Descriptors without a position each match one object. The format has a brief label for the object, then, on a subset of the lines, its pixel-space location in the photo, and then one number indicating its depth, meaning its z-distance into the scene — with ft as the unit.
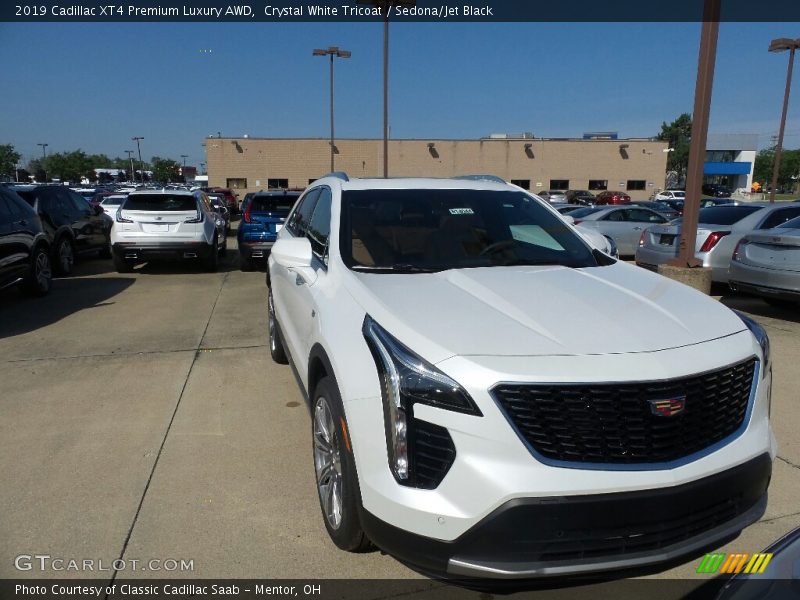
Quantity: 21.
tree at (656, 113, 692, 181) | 317.42
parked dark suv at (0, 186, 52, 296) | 25.20
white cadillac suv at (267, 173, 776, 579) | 6.56
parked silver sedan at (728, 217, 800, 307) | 22.71
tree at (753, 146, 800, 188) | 329.31
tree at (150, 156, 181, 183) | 363.15
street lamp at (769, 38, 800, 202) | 87.97
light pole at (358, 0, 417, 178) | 67.15
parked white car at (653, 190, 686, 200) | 150.50
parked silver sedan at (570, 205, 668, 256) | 46.06
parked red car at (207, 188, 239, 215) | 107.69
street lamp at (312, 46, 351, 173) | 103.02
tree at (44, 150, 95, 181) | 331.98
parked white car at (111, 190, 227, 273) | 34.76
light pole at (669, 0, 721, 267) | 22.81
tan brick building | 155.12
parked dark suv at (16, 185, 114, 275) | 34.58
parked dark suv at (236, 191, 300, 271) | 35.88
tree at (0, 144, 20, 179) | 275.80
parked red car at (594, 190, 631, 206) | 127.37
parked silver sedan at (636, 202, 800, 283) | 28.40
